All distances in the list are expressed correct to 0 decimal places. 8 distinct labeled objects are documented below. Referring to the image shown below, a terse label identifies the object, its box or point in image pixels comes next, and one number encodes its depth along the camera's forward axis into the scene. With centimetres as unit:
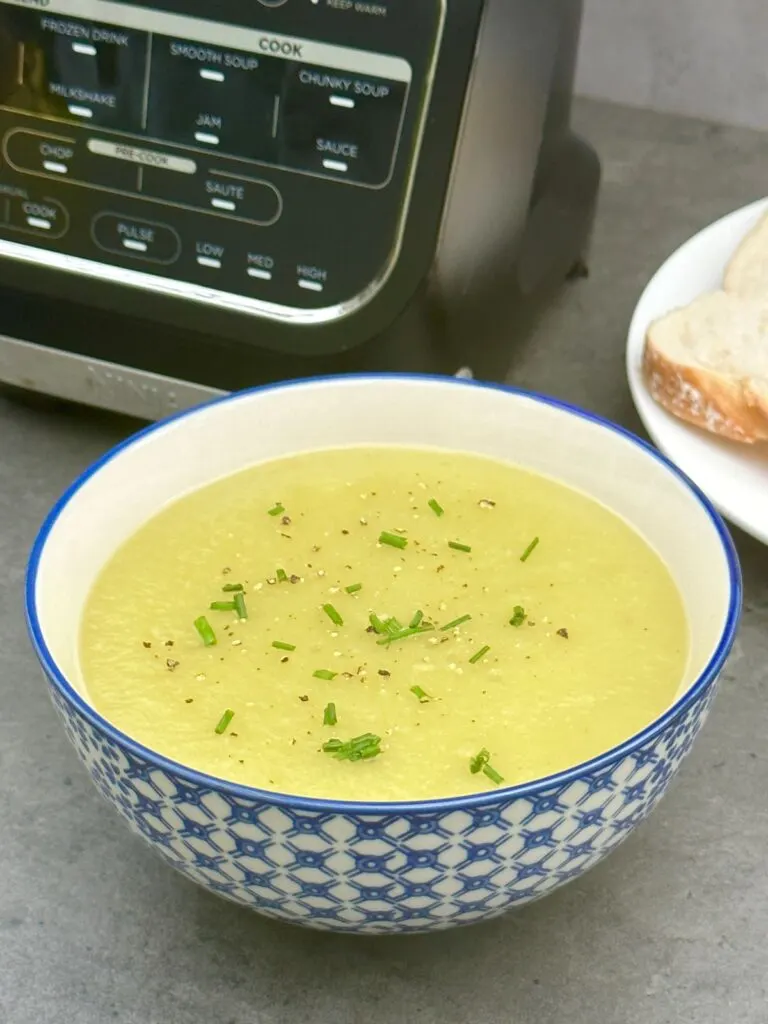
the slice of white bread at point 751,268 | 93
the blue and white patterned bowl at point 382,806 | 44
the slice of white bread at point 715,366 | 80
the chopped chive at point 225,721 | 51
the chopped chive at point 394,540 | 63
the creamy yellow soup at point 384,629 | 51
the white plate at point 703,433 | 75
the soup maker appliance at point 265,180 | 70
